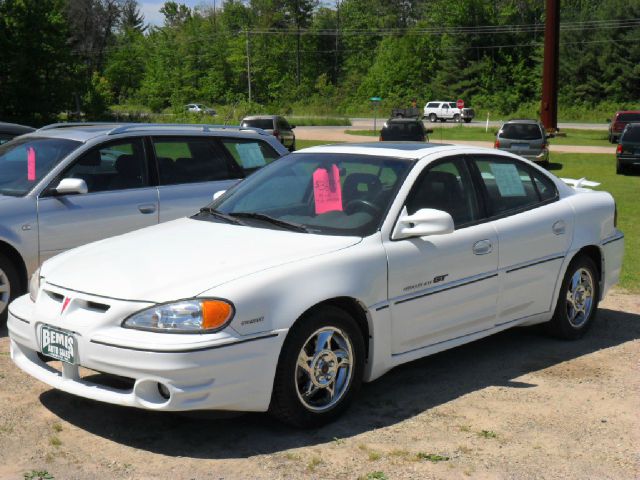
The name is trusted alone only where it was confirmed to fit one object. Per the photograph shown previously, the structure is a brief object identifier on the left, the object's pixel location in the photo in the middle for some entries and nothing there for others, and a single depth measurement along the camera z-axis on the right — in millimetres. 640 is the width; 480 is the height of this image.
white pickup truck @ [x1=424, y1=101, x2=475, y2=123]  72250
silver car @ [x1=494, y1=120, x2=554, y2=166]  27656
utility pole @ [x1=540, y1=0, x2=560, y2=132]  42594
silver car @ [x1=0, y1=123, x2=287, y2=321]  7004
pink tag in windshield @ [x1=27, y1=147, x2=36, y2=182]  7316
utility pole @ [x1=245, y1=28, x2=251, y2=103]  94256
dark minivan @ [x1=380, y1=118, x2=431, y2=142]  31109
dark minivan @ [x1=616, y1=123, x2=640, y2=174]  24500
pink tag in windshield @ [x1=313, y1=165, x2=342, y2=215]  5441
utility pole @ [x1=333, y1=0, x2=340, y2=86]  110000
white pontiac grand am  4352
